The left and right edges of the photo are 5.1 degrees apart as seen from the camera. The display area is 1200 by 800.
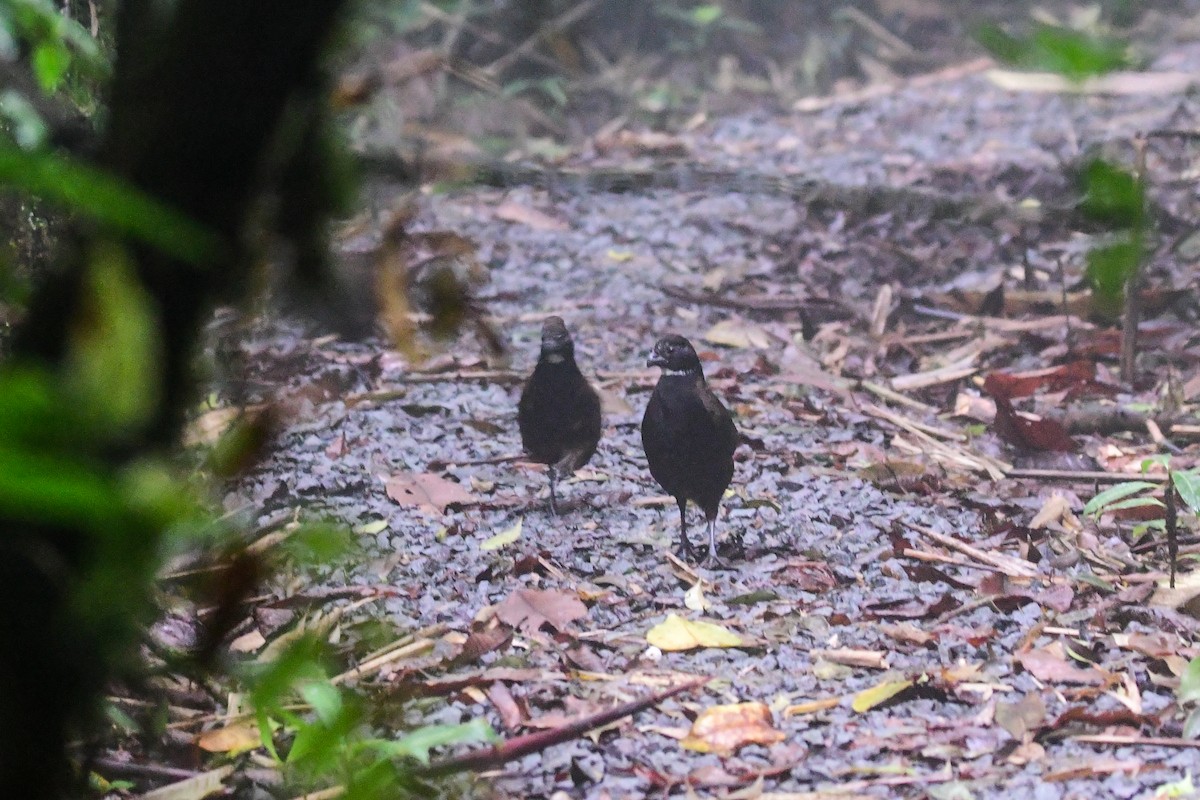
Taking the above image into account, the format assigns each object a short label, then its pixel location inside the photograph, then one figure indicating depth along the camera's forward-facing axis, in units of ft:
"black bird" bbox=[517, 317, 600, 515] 40.76
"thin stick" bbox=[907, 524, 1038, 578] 40.73
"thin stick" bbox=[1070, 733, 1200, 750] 39.95
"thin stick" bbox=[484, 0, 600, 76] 56.88
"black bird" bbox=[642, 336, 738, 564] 40.67
